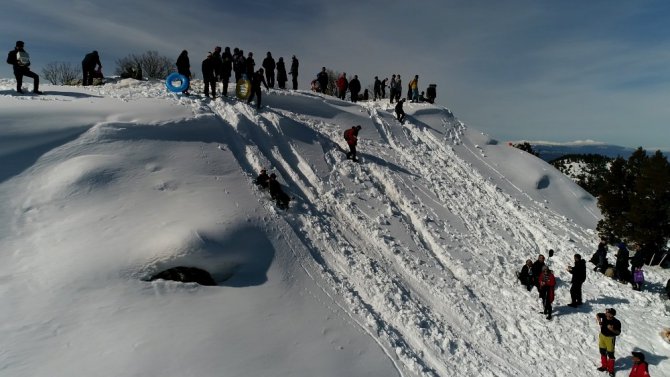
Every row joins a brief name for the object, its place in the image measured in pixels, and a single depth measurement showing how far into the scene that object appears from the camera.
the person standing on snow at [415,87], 25.11
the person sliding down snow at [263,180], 11.83
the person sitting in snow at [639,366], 7.84
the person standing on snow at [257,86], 15.75
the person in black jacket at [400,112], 21.43
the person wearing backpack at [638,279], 12.61
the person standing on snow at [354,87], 23.42
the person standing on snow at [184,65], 15.99
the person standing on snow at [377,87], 26.81
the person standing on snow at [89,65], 16.77
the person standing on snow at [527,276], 11.82
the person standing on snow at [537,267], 11.22
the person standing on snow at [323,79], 23.33
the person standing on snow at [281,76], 20.58
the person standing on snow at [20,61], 12.19
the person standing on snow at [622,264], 12.83
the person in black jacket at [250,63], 17.73
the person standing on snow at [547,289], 10.59
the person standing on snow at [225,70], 16.47
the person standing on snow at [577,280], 11.07
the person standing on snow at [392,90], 24.03
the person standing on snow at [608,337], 8.75
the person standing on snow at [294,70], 21.09
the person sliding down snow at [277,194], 11.41
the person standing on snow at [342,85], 23.36
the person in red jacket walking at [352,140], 15.80
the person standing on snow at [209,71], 15.39
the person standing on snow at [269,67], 19.70
